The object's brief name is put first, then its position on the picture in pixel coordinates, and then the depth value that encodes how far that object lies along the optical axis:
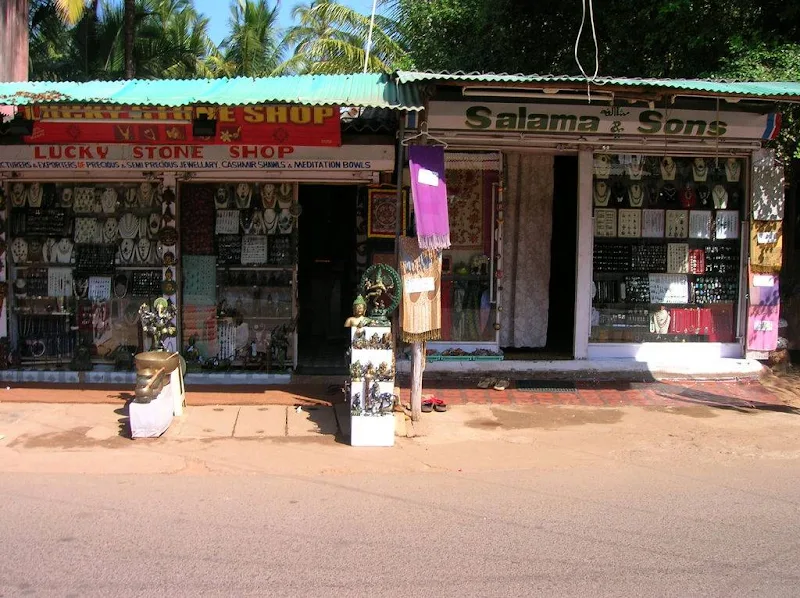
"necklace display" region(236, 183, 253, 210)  8.60
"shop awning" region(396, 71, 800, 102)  6.43
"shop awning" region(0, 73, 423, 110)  6.46
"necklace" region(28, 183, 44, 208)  8.59
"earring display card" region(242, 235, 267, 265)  8.75
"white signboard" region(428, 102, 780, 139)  7.87
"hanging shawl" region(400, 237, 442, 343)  6.83
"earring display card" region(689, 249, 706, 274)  9.09
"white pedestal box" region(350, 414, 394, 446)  6.27
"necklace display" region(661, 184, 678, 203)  8.99
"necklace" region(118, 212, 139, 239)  8.71
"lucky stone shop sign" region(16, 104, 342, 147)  7.12
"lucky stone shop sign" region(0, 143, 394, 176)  8.00
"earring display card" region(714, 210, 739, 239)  8.99
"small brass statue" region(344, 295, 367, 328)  6.31
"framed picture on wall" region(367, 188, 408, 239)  8.51
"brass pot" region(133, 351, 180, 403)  6.35
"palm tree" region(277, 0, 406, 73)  16.80
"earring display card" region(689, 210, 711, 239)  9.02
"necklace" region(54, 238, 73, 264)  8.73
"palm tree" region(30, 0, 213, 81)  17.88
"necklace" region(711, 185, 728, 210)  8.95
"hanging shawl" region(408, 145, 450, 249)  6.61
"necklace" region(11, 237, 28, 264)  8.63
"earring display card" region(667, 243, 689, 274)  9.08
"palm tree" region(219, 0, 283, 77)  21.78
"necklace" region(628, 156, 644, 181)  8.84
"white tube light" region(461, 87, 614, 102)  7.03
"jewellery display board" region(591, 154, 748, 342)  8.92
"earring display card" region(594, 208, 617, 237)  8.91
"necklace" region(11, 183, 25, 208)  8.57
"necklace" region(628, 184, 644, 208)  8.95
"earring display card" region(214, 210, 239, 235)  8.68
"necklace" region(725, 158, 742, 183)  8.85
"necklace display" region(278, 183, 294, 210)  8.61
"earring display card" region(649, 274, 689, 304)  9.12
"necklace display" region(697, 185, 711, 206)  8.97
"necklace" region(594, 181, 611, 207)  8.87
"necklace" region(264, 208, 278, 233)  8.68
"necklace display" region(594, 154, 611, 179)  8.79
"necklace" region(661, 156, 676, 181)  8.90
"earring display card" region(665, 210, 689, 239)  9.03
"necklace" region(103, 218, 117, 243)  8.74
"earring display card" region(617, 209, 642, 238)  8.99
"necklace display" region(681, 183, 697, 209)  8.98
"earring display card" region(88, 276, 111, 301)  8.78
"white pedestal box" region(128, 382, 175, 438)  6.36
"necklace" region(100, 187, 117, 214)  8.67
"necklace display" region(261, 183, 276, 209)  8.61
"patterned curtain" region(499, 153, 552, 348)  9.11
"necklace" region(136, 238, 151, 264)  8.73
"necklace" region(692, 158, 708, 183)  8.90
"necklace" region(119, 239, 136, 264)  8.73
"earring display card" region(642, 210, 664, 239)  9.02
